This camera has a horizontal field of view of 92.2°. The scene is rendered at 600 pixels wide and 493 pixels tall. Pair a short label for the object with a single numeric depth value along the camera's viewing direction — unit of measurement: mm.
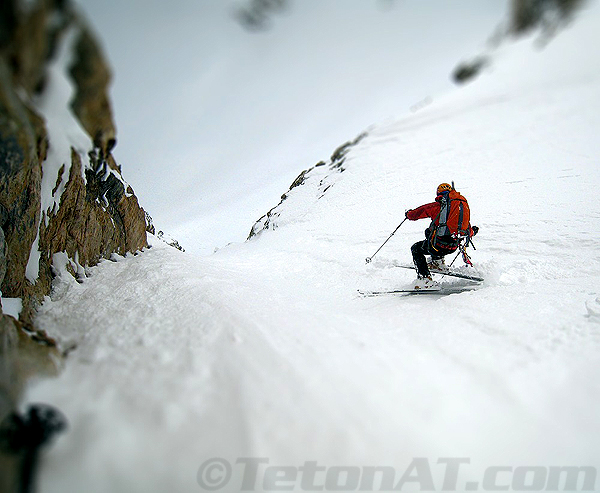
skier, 5035
